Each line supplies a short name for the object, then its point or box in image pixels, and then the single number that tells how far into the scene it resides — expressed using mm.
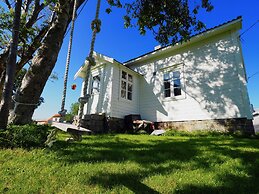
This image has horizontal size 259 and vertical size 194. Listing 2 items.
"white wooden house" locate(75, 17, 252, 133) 7512
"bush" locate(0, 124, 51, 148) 3324
